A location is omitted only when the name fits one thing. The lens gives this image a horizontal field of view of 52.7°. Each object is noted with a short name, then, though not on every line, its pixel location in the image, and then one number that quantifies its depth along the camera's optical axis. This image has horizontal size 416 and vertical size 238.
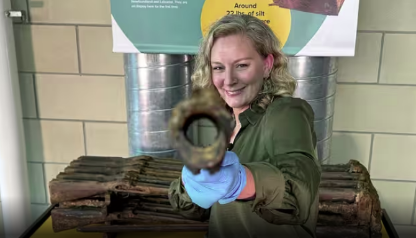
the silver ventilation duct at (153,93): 1.43
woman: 0.57
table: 1.21
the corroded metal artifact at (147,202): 1.12
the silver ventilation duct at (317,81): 1.42
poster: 1.36
